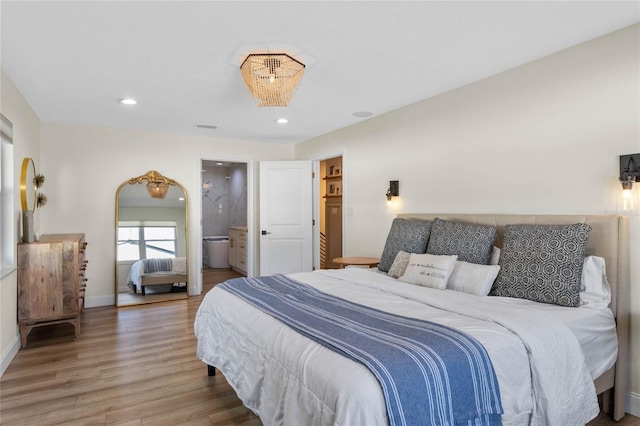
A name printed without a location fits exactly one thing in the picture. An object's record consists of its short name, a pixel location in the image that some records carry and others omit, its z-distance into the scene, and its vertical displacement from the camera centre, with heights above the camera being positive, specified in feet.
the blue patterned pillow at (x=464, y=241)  9.37 -0.83
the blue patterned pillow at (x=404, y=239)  11.12 -0.90
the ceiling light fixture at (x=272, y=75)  8.69 +3.22
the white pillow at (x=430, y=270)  9.12 -1.53
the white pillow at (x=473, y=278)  8.56 -1.60
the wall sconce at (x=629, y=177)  7.36 +0.59
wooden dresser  11.30 -2.23
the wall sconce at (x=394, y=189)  13.47 +0.71
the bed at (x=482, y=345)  4.71 -2.16
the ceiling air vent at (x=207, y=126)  16.03 +3.60
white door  18.94 -0.37
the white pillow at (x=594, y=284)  7.41 -1.52
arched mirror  16.89 -1.37
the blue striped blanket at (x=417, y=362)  4.50 -1.95
